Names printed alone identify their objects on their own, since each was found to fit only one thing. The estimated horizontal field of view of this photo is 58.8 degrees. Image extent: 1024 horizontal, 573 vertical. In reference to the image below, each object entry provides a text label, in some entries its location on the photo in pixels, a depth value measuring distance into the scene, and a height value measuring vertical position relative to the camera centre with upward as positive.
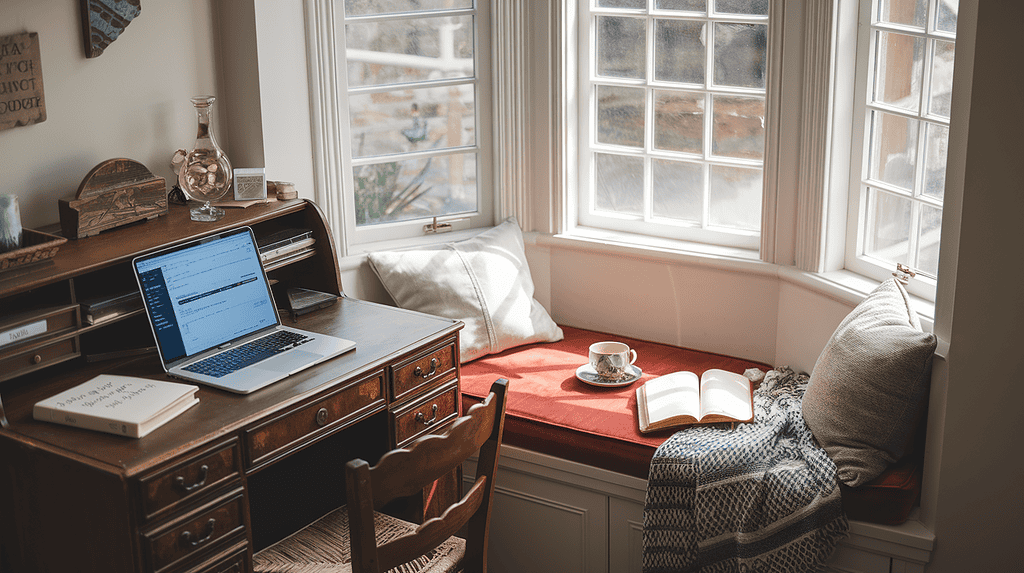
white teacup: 2.90 -0.86
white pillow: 3.07 -0.67
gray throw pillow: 2.25 -0.77
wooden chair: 1.80 -0.91
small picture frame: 2.65 -0.26
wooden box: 2.27 -0.26
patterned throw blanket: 2.28 -1.05
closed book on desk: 1.88 -0.65
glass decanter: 2.52 -0.20
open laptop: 2.17 -0.56
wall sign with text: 2.23 +0.04
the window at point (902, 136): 2.51 -0.15
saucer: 2.90 -0.91
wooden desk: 1.81 -0.75
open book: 2.56 -0.90
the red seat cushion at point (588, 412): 2.30 -0.95
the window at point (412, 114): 3.12 -0.08
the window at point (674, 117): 3.05 -0.11
